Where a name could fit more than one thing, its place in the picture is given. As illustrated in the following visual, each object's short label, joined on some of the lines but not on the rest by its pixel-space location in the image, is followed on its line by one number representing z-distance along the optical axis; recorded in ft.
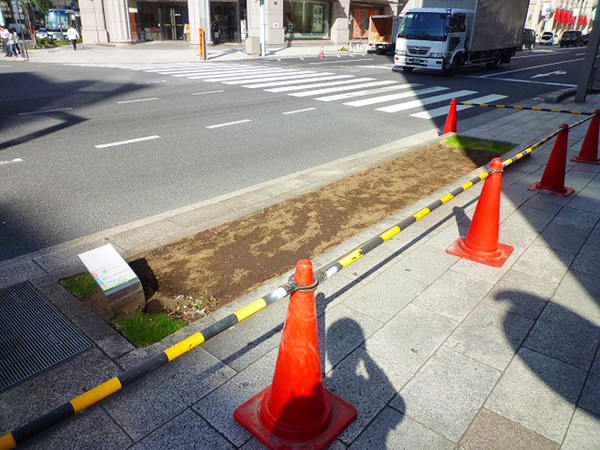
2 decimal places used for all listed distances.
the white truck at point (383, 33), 118.73
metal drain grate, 11.01
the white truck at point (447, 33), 70.18
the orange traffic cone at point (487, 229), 16.15
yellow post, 94.84
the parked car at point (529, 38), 148.87
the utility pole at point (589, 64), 45.60
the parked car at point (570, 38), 175.01
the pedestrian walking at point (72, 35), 113.19
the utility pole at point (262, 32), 104.78
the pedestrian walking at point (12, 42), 93.28
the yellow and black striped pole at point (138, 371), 6.59
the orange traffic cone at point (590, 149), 27.84
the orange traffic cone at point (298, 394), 8.75
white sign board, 12.48
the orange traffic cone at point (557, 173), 21.84
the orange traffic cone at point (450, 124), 35.68
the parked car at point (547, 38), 191.04
